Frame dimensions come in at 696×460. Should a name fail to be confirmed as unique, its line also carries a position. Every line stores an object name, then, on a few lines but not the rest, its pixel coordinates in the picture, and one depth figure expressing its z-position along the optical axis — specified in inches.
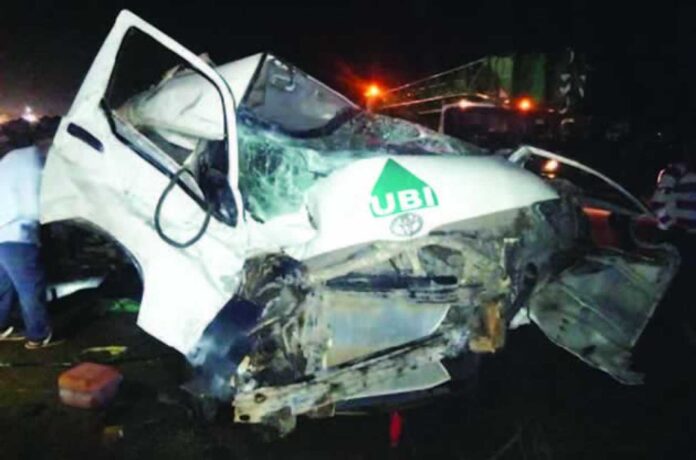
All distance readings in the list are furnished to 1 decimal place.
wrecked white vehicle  122.7
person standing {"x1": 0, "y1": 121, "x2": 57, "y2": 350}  175.6
